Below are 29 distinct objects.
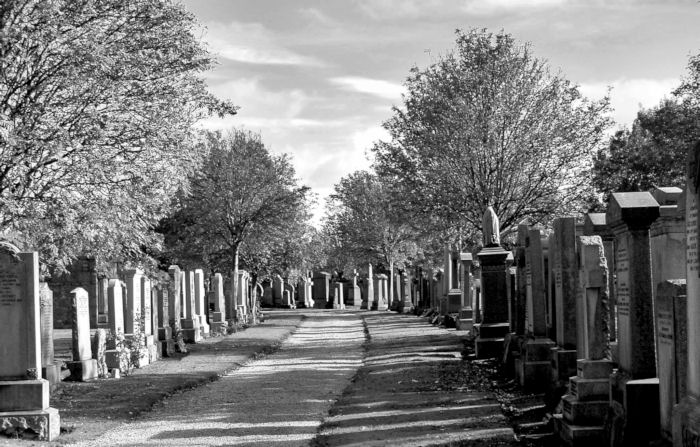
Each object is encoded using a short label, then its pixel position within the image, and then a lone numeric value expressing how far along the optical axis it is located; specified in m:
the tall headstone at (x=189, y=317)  28.09
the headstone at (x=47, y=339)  15.69
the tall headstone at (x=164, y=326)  22.80
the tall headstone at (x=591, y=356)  9.51
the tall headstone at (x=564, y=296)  11.59
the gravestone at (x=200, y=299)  30.41
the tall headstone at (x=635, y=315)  8.51
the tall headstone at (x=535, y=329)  13.79
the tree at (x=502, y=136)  31.39
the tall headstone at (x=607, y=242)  11.34
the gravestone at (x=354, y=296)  67.25
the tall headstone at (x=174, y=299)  25.57
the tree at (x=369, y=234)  67.44
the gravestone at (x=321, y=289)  65.41
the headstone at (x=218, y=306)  33.09
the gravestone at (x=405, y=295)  48.34
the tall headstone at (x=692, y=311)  6.42
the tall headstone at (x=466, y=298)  28.55
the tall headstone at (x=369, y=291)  59.25
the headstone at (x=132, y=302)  20.12
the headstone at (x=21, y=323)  11.21
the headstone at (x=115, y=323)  18.27
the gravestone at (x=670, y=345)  7.30
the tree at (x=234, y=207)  45.69
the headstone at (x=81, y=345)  16.84
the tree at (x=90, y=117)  17.31
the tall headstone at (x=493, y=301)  19.05
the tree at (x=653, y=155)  34.41
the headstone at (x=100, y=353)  17.60
